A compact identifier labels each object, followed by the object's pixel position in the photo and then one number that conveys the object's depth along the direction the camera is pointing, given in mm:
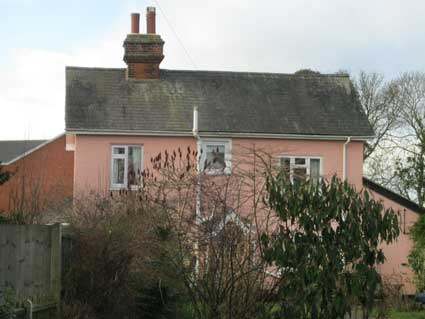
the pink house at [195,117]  27203
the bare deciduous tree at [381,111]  42656
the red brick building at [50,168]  28438
